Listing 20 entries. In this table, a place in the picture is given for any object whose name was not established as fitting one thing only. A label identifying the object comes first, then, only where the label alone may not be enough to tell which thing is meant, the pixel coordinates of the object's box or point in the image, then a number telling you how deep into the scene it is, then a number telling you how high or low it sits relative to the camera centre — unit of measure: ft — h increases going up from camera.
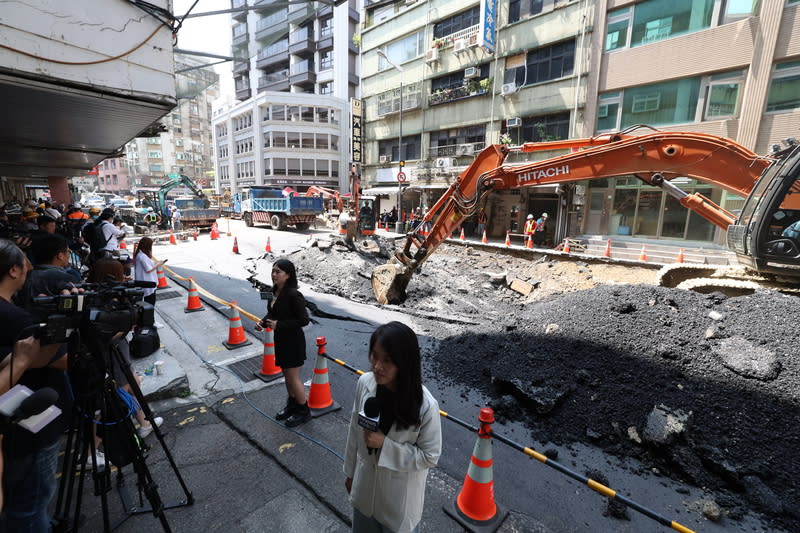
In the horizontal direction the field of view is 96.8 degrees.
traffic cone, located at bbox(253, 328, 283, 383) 16.31 -7.27
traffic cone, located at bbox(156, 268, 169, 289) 28.80 -6.50
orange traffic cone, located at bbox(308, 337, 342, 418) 13.85 -7.42
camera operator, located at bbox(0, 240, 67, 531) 6.27 -4.51
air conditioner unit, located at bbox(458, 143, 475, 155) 71.61 +11.95
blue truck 71.87 -0.92
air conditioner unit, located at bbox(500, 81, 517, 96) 64.49 +21.77
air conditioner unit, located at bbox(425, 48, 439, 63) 75.82 +32.42
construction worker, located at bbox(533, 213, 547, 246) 60.91 -3.68
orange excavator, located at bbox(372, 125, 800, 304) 19.25 +2.17
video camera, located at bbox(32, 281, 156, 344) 6.37 -2.27
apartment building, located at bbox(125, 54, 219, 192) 215.31 +31.04
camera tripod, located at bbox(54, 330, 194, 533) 7.40 -5.00
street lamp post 73.26 +11.81
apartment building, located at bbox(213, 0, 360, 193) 131.64 +34.42
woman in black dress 12.56 -4.49
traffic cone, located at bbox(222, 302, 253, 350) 19.63 -7.18
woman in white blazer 6.02 -3.99
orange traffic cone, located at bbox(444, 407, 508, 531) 9.12 -7.55
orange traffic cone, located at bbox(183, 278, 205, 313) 24.63 -6.96
